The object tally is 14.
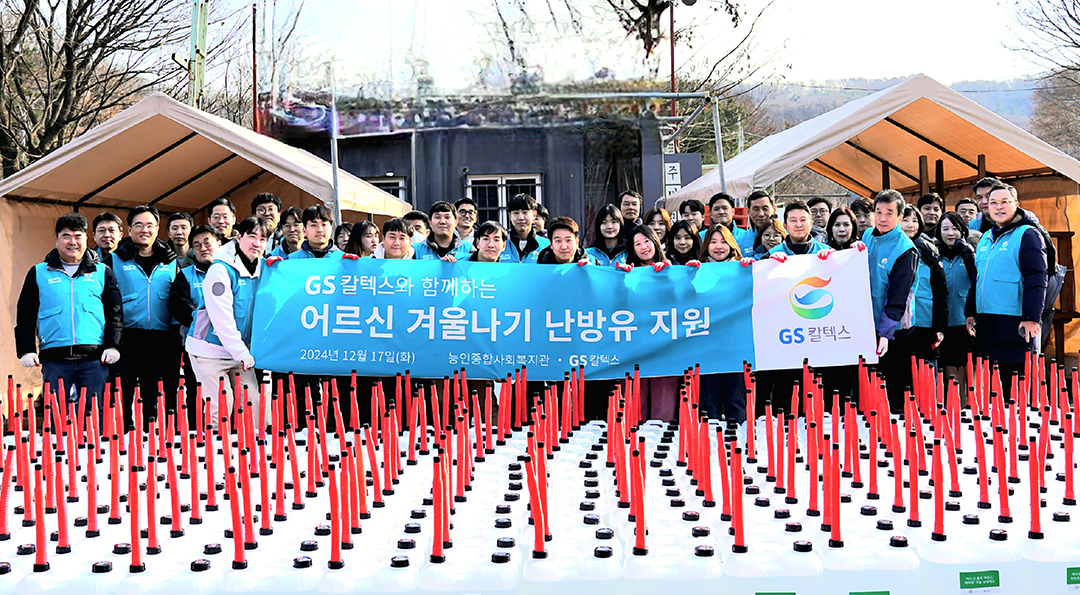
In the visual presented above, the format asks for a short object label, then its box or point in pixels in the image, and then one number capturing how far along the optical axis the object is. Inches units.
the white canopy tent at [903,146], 349.7
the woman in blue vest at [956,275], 278.4
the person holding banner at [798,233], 248.2
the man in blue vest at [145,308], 259.0
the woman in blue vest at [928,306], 255.9
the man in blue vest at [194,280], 242.8
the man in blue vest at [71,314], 234.1
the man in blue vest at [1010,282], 242.7
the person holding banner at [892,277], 238.5
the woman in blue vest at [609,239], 262.8
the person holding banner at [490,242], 248.2
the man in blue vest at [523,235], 279.3
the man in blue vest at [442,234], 259.3
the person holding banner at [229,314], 222.2
